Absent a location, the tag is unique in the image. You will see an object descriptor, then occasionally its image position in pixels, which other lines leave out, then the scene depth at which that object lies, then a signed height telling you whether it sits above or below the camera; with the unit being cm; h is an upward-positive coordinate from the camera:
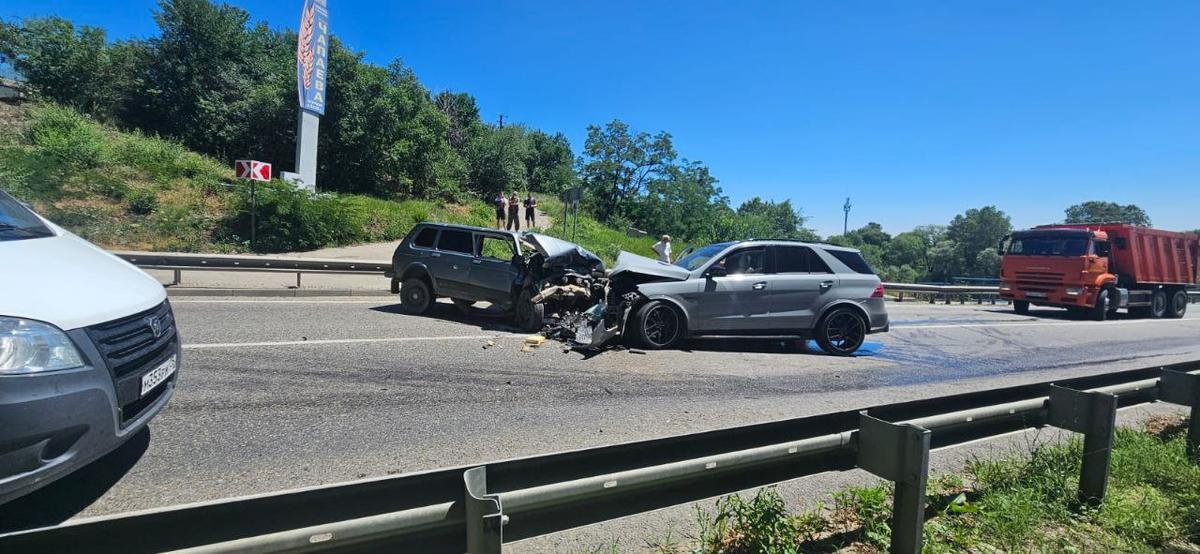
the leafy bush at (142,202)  1970 +64
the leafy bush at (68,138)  2173 +332
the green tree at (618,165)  4825 +774
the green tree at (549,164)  5547 +974
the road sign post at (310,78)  2322 +646
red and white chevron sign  1691 +174
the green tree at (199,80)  3634 +982
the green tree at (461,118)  4725 +1247
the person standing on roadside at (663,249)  1454 +20
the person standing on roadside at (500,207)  2475 +167
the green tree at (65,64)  3375 +927
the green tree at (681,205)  4578 +442
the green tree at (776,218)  5141 +574
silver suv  833 -47
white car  241 -68
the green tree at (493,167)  4128 +577
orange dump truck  1595 +52
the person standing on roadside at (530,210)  2685 +182
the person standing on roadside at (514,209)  2373 +158
